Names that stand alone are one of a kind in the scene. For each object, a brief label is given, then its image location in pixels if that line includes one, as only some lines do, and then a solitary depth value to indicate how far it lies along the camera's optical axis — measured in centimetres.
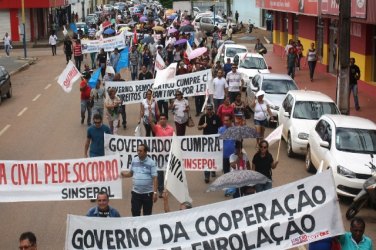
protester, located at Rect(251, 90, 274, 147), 1894
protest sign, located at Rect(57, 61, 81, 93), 2094
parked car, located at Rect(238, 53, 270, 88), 2959
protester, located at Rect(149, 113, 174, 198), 1441
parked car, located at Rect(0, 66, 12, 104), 2912
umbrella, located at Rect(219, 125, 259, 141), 1378
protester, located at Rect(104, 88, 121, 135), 1920
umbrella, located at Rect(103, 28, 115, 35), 4250
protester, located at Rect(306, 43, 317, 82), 3294
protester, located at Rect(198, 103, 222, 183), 1612
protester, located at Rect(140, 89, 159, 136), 1752
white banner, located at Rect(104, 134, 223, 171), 1405
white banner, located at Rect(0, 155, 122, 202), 1218
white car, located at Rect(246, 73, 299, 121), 2350
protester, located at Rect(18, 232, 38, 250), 790
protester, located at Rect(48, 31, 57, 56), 4901
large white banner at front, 905
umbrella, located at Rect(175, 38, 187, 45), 3311
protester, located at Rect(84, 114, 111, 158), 1435
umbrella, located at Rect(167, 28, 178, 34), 4044
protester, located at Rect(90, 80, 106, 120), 2016
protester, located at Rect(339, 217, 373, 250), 895
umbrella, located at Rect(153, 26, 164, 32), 4238
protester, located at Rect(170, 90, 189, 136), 1739
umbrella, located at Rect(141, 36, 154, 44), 3467
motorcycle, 1325
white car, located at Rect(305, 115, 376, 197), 1443
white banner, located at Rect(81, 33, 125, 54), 3344
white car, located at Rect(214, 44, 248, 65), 3397
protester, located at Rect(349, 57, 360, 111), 2500
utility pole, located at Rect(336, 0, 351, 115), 2227
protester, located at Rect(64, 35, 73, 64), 4138
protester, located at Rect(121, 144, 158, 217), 1167
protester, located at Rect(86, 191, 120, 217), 970
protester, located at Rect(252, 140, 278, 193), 1271
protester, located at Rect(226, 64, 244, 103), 2331
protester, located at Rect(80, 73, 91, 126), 2181
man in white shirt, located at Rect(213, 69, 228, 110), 2162
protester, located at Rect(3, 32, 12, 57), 4919
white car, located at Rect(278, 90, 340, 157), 1869
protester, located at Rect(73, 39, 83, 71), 3688
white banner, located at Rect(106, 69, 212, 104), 2022
